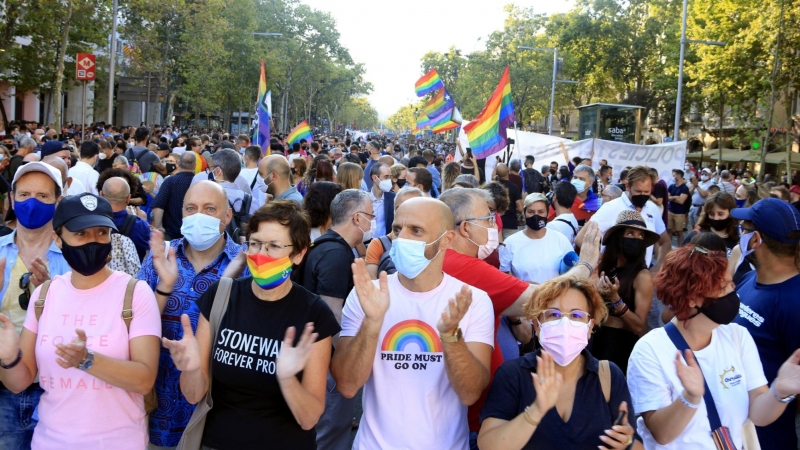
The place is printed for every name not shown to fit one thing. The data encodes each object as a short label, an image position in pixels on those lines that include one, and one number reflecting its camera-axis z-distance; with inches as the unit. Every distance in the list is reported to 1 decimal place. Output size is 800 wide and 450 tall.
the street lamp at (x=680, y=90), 1184.4
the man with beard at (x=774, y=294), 156.4
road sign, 714.2
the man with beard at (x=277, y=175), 320.8
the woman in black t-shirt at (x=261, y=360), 127.9
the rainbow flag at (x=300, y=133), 683.3
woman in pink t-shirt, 132.7
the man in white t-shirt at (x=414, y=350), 126.0
